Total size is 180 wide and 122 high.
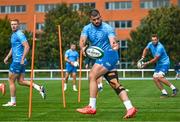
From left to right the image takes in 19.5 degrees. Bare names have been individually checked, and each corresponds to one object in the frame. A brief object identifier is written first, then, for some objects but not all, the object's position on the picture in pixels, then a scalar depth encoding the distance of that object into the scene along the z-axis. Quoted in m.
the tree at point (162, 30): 62.97
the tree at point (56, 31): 66.06
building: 85.62
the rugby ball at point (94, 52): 10.70
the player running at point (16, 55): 13.70
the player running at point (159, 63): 17.53
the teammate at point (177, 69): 46.55
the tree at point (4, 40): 64.25
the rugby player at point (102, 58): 10.94
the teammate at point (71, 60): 23.58
